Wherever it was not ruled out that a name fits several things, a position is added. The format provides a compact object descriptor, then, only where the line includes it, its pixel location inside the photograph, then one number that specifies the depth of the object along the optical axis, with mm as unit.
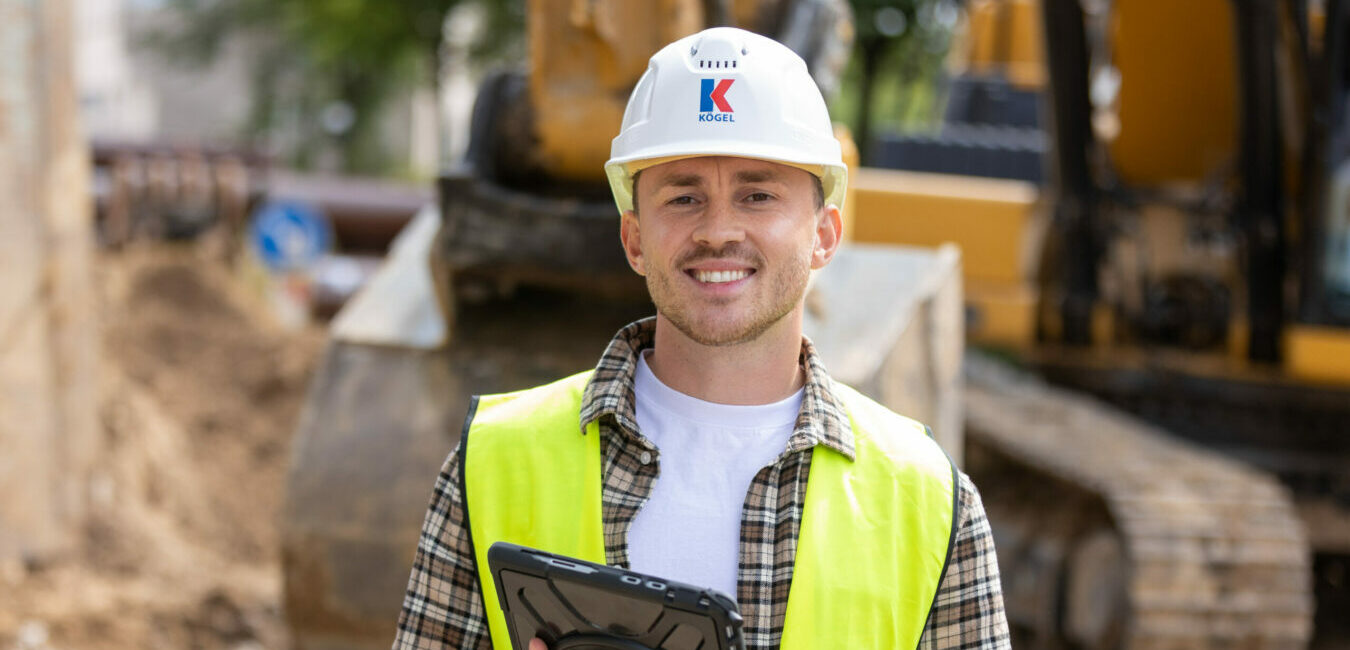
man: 1817
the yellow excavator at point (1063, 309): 3908
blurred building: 26859
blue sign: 10680
